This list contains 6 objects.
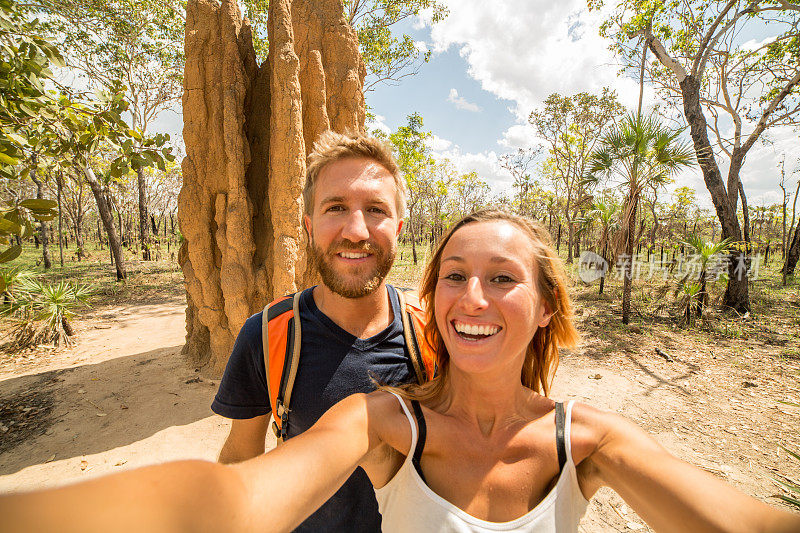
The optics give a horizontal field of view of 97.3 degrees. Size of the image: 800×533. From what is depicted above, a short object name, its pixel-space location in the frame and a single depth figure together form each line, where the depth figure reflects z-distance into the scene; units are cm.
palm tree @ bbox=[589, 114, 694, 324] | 755
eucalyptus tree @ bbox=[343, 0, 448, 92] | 1082
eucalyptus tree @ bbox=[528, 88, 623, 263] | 1748
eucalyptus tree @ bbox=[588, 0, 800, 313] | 824
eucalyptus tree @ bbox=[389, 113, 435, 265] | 1512
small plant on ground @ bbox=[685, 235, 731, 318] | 800
